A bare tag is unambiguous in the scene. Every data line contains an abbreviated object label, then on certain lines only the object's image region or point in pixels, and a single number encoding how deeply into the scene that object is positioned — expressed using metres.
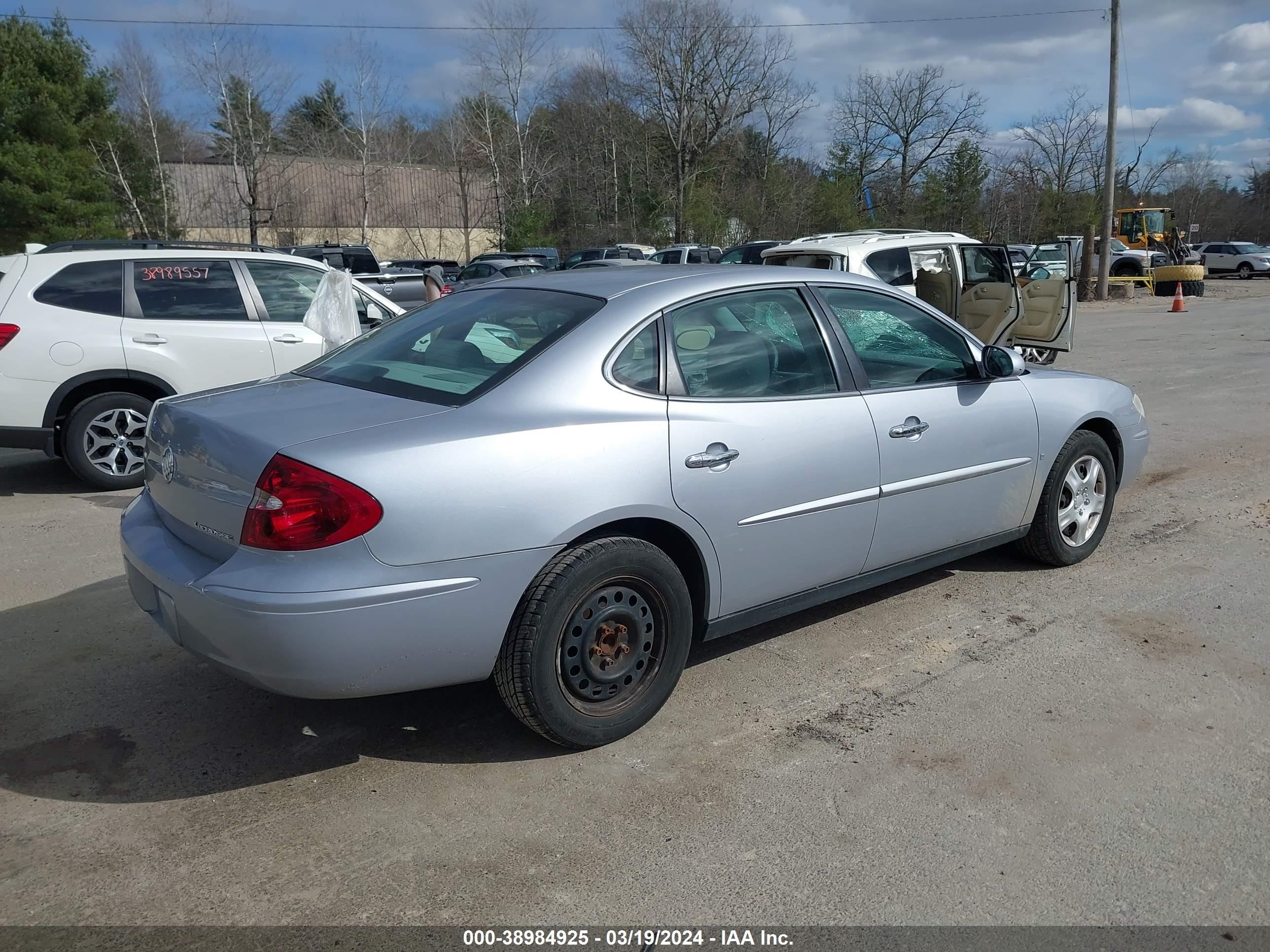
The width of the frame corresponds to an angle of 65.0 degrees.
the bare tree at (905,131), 41.06
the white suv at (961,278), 11.23
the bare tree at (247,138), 37.44
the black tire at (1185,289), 30.25
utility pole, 26.02
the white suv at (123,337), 6.82
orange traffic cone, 23.59
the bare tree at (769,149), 40.06
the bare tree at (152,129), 36.25
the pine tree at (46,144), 26.47
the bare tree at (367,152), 42.78
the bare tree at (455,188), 48.41
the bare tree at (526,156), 43.31
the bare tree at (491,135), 43.72
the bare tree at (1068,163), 45.09
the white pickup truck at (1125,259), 32.84
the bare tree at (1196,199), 70.00
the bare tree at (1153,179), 52.66
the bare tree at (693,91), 38.06
